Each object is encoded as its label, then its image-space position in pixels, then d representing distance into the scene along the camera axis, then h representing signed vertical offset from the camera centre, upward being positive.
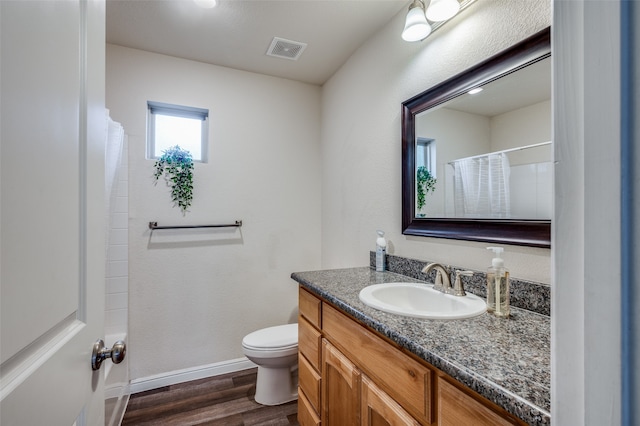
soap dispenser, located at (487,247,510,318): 1.03 -0.26
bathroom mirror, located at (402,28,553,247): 1.08 +0.27
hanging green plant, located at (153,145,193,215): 2.20 +0.31
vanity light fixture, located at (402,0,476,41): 1.31 +0.92
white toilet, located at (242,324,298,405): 1.90 -0.96
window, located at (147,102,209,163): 2.29 +0.68
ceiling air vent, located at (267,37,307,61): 2.05 +1.19
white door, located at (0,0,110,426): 0.39 +0.01
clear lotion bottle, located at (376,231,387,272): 1.80 -0.24
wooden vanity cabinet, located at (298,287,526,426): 0.72 -0.55
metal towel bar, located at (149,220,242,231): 2.17 -0.09
